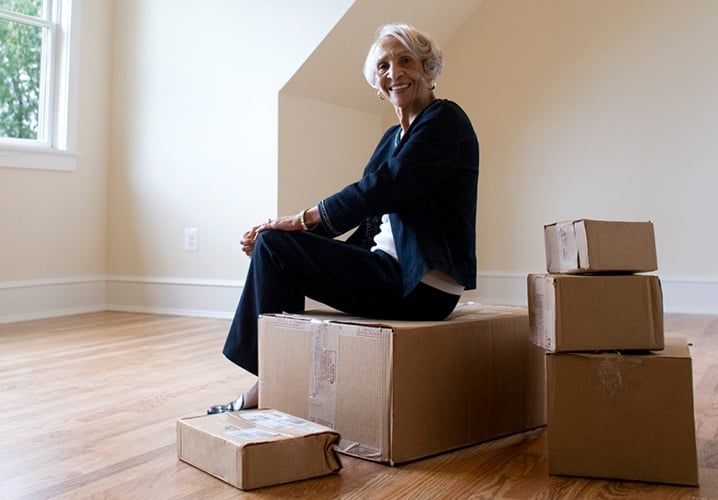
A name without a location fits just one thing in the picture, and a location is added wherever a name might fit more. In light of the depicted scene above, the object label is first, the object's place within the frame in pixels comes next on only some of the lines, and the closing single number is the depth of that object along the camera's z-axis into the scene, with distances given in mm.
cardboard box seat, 1505
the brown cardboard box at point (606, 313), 1415
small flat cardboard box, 1347
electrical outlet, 3984
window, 3840
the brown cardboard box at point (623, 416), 1378
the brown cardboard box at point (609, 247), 1420
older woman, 1656
